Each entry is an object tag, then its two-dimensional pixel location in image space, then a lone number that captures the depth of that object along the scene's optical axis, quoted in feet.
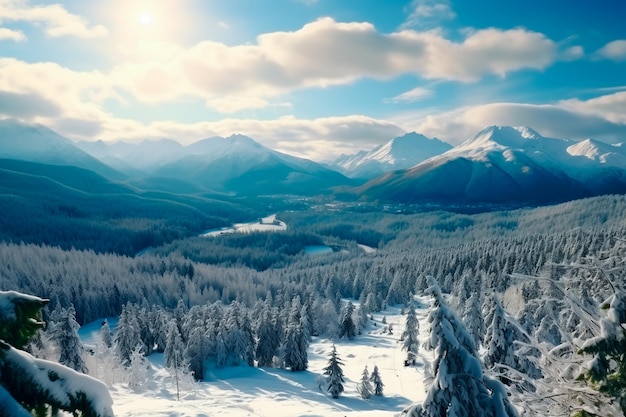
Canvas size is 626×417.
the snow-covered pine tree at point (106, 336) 244.89
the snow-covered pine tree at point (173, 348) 192.03
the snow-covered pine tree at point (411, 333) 250.00
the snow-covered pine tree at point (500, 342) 80.59
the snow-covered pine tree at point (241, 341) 222.07
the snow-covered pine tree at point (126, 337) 224.53
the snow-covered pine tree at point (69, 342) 151.94
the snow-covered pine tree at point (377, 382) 192.34
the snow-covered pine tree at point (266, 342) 239.91
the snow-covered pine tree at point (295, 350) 224.53
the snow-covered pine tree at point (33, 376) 12.69
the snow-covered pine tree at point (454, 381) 25.99
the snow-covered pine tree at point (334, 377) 184.34
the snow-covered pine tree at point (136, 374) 171.57
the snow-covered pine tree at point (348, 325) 308.81
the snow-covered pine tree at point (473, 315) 194.93
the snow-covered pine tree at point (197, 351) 204.54
